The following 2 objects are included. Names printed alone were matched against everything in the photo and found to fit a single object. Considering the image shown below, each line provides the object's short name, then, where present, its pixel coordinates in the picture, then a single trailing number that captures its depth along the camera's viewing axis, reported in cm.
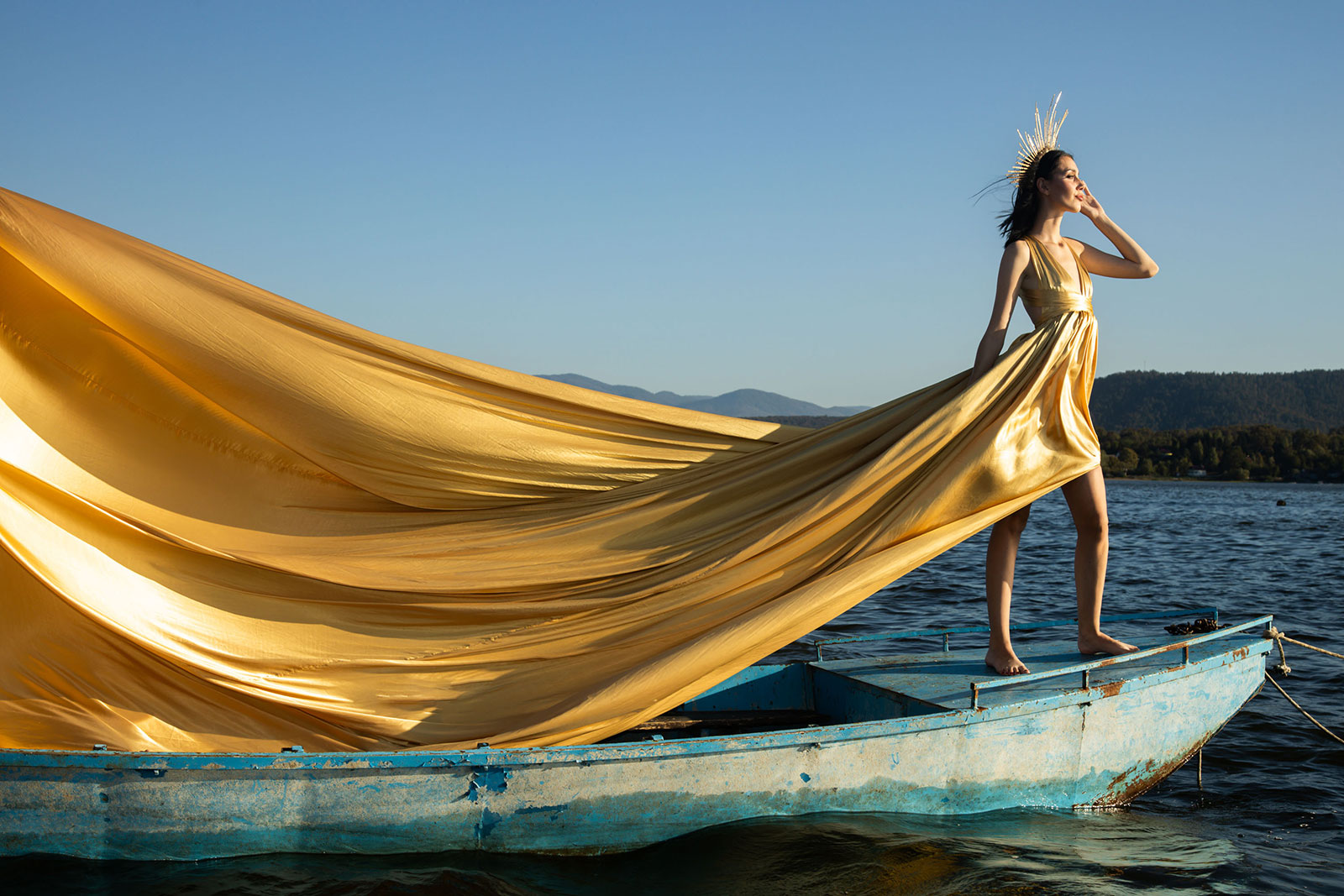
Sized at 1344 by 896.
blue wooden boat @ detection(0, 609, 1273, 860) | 445
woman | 544
